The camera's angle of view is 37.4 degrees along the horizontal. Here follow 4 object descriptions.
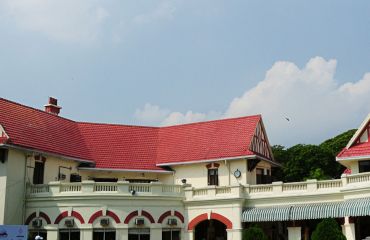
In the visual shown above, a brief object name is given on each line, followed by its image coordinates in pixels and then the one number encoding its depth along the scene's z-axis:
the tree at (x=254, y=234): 29.81
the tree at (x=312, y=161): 56.22
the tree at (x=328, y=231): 26.67
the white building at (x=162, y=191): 31.20
